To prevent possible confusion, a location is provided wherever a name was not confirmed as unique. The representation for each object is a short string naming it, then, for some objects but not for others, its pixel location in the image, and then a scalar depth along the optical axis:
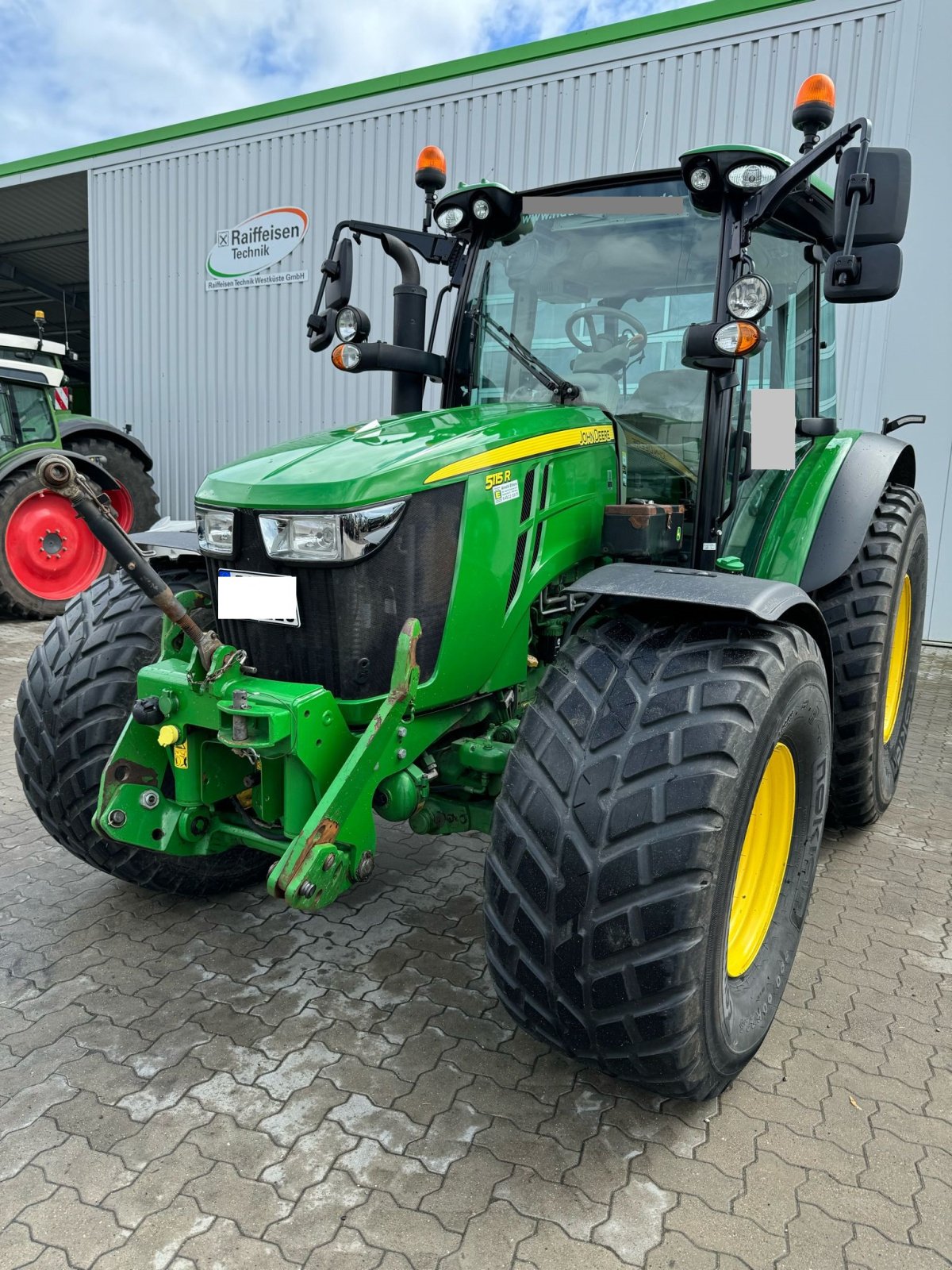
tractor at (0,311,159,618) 8.15
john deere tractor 1.93
